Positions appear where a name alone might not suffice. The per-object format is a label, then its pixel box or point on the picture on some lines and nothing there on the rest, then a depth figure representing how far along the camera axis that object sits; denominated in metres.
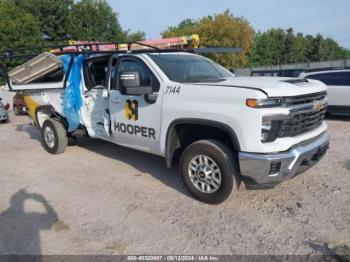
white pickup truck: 3.69
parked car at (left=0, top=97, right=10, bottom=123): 13.54
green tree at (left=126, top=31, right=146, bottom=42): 55.34
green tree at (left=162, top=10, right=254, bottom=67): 36.84
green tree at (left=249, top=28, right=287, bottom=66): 62.03
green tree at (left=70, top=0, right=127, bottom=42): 47.69
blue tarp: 6.37
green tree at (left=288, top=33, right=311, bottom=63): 66.56
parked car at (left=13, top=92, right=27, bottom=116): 16.56
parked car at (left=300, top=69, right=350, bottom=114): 10.24
